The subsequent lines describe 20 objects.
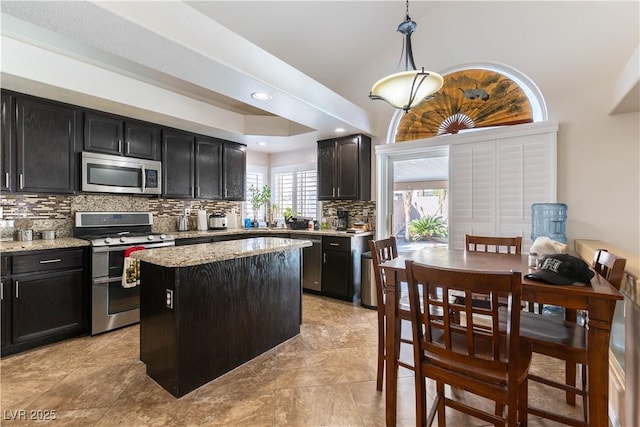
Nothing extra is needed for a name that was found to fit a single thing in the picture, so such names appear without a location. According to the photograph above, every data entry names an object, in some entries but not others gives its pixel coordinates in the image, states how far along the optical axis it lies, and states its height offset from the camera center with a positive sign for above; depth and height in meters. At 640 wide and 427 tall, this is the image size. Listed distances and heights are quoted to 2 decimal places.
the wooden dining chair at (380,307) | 1.90 -0.65
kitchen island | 1.91 -0.72
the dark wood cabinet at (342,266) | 3.87 -0.74
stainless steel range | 2.84 -0.52
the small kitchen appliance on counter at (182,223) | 4.20 -0.16
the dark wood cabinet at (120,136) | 3.12 +0.87
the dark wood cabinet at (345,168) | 4.14 +0.64
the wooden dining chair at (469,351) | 1.17 -0.67
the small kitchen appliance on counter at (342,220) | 4.54 -0.14
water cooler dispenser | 2.83 -0.12
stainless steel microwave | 3.09 +0.43
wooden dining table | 1.26 -0.49
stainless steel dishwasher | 4.17 -0.81
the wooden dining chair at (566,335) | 1.43 -0.66
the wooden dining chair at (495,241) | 2.45 -0.27
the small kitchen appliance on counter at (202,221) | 4.35 -0.14
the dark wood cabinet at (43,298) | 2.45 -0.78
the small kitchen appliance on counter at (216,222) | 4.41 -0.16
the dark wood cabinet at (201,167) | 3.83 +0.65
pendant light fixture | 1.87 +0.84
